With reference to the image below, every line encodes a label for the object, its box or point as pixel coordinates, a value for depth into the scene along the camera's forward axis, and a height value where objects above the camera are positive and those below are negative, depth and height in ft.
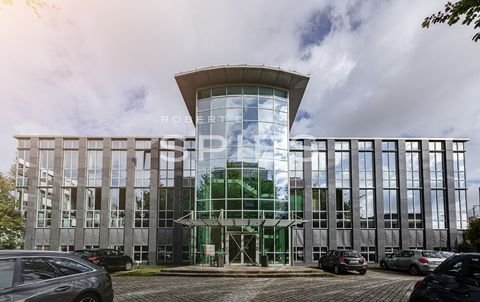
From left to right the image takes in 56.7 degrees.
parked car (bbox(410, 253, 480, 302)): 19.61 -3.38
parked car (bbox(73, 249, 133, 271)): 79.96 -8.91
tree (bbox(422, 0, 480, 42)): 19.38 +8.82
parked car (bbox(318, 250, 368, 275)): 77.66 -9.28
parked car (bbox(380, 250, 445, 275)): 77.10 -9.09
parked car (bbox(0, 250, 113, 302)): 20.65 -3.45
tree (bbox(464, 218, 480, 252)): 103.83 -5.49
